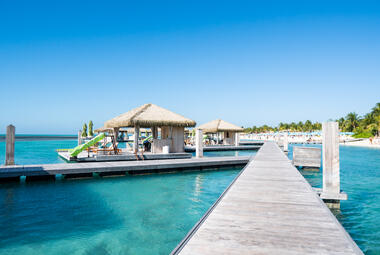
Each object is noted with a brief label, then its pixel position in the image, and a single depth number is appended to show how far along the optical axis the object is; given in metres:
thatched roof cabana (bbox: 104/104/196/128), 13.80
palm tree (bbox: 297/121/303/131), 88.16
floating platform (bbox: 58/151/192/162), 12.60
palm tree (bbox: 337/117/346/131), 73.26
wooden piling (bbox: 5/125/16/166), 9.52
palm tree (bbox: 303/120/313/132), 84.05
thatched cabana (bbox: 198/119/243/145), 24.60
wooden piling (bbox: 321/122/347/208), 5.84
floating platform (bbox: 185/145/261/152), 21.23
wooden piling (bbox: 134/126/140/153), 14.26
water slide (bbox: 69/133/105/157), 12.49
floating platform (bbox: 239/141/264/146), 28.08
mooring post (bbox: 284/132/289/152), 20.38
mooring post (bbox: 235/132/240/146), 24.59
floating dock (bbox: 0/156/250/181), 8.45
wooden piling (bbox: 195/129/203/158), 13.40
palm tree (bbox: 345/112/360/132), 68.75
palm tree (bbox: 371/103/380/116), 52.99
